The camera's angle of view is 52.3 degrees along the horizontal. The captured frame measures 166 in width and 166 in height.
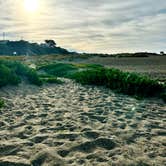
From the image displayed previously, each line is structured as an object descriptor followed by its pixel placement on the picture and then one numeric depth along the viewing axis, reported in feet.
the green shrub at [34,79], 22.87
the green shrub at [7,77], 19.60
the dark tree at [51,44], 239.71
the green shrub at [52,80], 25.03
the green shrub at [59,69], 37.48
